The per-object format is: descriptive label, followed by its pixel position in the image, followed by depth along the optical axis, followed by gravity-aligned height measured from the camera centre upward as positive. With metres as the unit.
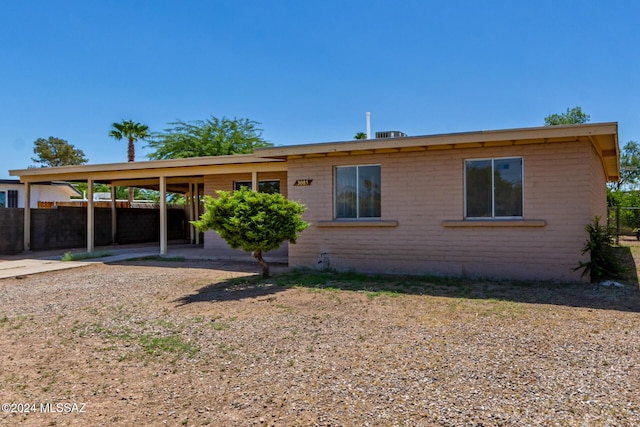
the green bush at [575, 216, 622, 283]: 8.16 -0.82
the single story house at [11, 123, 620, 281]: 8.36 +0.35
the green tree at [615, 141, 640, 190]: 39.78 +5.12
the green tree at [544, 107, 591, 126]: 36.41 +8.19
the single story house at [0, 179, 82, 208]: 26.05 +1.55
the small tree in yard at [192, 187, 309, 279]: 8.28 -0.07
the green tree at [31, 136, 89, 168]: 43.27 +6.34
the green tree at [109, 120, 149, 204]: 30.12 +5.76
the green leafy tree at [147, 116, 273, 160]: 30.52 +5.41
